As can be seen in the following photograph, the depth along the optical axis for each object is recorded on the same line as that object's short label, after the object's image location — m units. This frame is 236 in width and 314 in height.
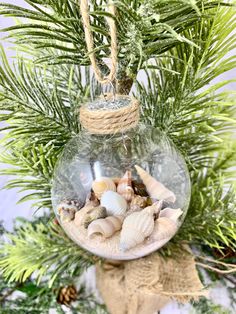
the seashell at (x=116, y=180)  0.47
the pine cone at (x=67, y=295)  0.64
